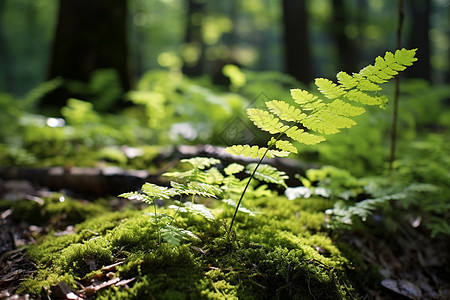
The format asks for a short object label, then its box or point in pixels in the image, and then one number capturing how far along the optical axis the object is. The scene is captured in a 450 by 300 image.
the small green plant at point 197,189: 1.64
